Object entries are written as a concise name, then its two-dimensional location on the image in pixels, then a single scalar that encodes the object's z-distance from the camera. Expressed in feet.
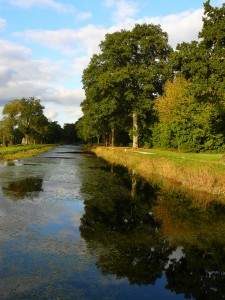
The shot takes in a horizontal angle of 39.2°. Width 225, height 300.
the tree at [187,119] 145.59
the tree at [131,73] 166.61
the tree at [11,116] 331.36
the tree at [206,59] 89.51
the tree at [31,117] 338.75
